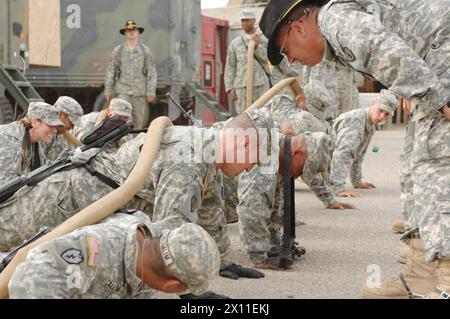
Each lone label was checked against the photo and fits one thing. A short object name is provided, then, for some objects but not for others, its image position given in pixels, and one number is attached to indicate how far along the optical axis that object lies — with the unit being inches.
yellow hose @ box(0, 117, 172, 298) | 124.8
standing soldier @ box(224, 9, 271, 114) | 406.0
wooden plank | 390.6
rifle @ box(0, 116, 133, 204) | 176.4
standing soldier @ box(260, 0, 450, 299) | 136.8
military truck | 466.9
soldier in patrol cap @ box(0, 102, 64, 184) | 216.7
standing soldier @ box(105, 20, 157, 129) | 439.5
